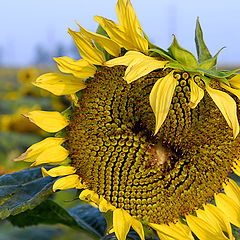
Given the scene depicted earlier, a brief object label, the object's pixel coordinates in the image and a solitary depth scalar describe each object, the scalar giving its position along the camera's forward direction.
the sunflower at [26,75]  4.96
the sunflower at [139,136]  0.70
